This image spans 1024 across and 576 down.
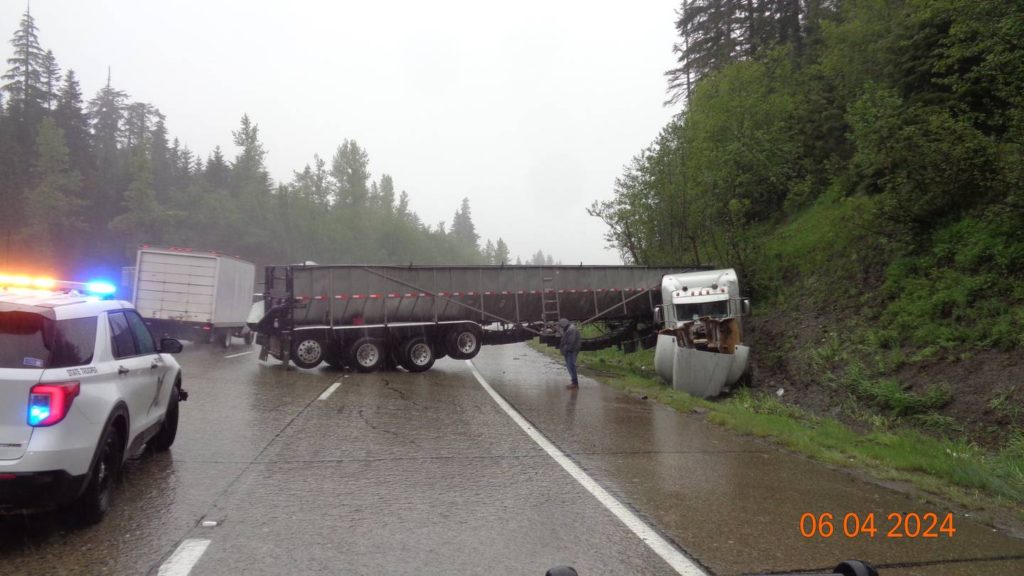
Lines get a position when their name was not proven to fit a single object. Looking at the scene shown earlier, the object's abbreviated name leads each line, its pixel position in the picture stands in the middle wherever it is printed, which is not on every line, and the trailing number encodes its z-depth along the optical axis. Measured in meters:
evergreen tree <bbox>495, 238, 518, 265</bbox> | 179.25
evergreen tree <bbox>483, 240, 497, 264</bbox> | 174.56
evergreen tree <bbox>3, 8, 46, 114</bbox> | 67.06
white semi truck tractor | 14.80
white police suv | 4.21
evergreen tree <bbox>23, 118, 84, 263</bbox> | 52.97
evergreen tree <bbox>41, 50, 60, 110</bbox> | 69.31
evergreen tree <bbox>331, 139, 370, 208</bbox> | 99.81
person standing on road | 14.75
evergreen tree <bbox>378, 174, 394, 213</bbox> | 112.31
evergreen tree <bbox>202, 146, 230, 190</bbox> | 90.56
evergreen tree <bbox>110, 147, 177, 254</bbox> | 63.16
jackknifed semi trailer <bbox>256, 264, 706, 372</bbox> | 17.25
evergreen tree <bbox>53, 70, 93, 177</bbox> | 65.62
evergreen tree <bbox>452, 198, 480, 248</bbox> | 171.88
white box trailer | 21.42
